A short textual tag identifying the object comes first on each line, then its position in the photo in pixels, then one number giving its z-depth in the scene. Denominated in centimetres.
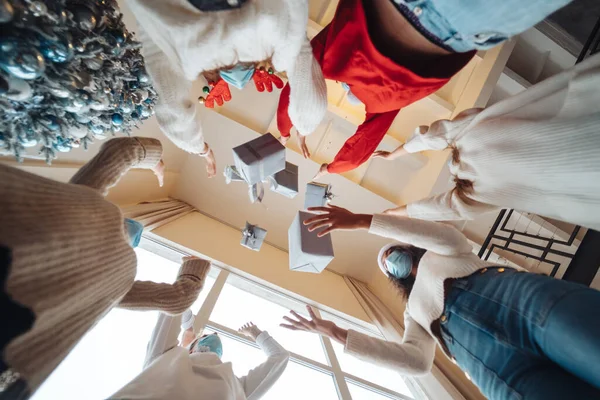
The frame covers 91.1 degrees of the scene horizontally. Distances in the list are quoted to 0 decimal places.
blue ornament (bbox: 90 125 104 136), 76
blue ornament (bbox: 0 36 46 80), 48
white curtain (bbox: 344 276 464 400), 158
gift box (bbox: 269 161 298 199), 167
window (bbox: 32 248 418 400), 139
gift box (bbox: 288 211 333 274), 148
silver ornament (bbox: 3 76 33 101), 51
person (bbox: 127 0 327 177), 61
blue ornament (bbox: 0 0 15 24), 46
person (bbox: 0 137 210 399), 38
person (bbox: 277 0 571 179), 58
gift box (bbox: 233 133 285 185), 133
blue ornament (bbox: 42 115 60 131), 62
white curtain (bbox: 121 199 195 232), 170
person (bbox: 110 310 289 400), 81
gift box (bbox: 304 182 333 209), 164
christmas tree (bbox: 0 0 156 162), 50
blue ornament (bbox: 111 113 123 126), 79
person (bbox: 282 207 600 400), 71
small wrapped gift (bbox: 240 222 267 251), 189
